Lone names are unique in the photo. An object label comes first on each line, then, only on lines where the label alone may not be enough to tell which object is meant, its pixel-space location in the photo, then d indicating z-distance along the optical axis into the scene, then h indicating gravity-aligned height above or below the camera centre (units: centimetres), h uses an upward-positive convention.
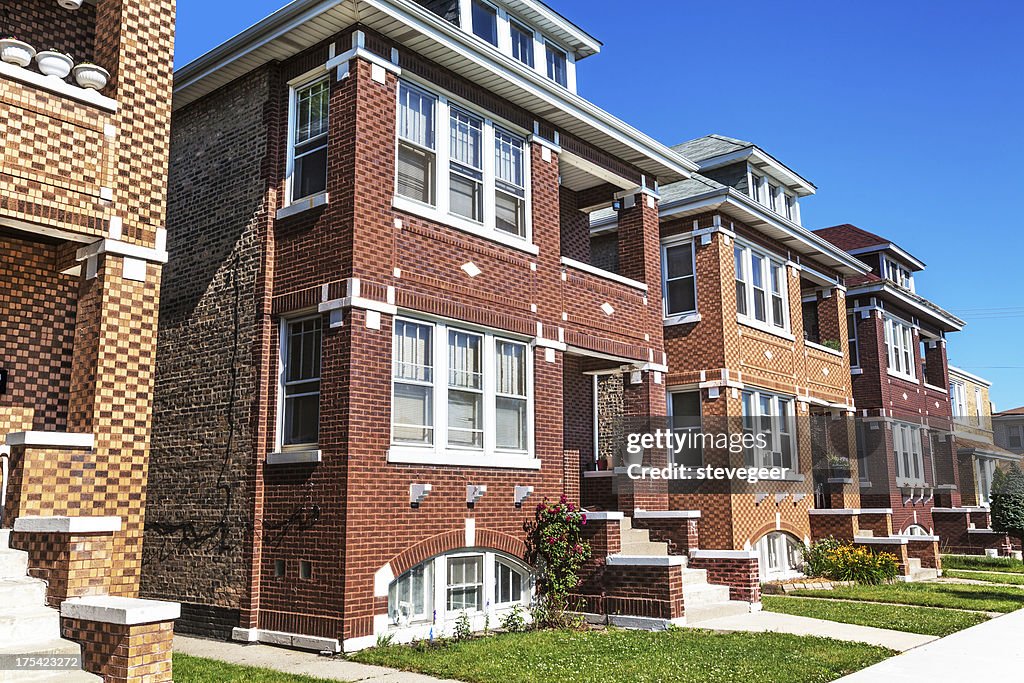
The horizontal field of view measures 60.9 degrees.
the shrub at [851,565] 2023 -182
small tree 2631 -70
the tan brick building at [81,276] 831 +232
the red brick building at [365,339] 1151 +222
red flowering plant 1358 -101
